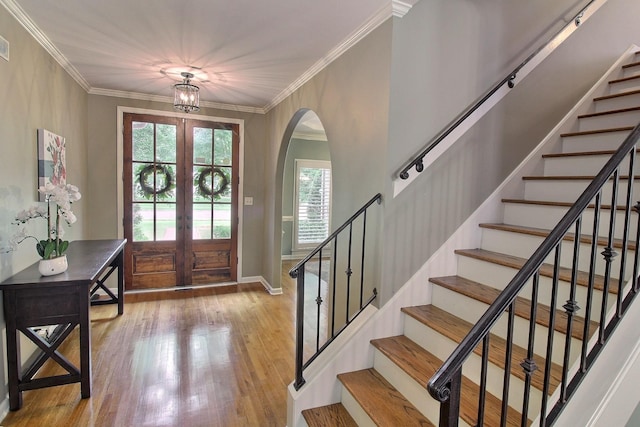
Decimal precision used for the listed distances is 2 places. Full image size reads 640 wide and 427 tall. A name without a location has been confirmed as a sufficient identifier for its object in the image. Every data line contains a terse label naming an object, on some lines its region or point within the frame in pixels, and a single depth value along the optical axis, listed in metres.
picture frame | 2.79
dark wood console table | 2.20
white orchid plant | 2.28
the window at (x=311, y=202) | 7.05
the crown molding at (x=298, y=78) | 2.15
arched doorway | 6.96
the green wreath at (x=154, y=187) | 4.52
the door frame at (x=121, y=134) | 4.38
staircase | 1.63
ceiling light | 3.33
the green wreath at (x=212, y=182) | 4.78
